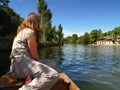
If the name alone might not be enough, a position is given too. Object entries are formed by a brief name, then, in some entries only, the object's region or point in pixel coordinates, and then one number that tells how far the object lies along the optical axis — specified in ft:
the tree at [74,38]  236.23
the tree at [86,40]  178.45
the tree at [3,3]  51.50
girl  5.06
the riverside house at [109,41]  150.76
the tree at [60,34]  140.59
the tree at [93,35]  169.82
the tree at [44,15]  85.00
